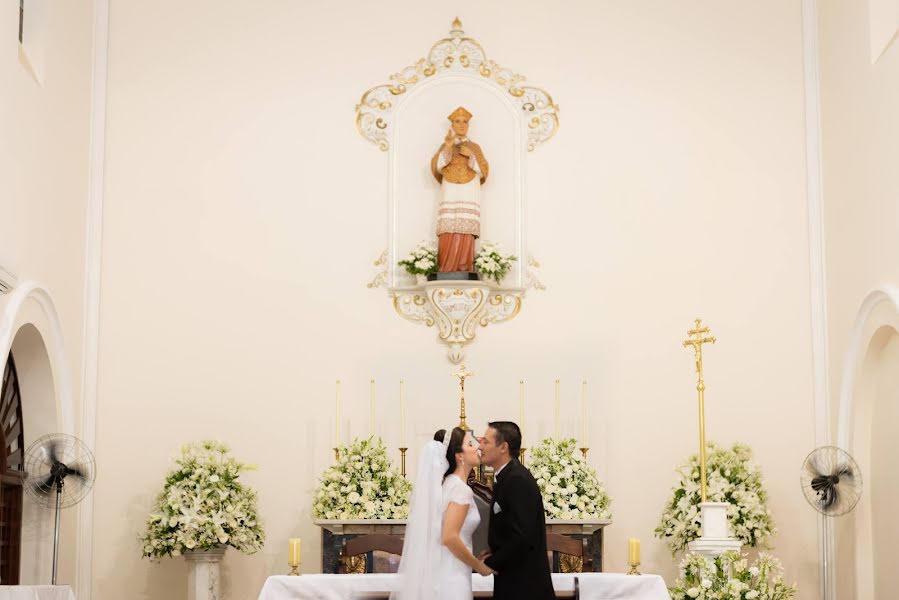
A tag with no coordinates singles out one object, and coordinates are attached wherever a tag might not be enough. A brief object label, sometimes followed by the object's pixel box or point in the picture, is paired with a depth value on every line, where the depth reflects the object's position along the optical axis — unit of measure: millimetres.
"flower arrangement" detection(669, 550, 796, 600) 7605
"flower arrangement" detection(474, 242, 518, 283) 10461
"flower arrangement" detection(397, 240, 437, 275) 10484
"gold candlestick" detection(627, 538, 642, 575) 8008
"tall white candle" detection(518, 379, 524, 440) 10625
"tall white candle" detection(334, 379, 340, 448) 10526
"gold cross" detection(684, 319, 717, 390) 9204
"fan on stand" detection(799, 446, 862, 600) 9492
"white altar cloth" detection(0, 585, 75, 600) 7484
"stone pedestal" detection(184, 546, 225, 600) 9562
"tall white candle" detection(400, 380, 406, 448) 10523
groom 6926
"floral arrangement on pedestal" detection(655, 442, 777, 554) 9625
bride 7168
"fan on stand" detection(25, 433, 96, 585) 9125
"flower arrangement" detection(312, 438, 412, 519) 9375
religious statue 10508
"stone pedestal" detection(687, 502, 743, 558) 8898
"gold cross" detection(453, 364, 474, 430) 9641
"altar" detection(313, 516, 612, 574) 9109
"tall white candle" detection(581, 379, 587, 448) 10633
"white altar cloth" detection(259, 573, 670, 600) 7621
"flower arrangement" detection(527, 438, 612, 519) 9328
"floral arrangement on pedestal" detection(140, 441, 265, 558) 9359
